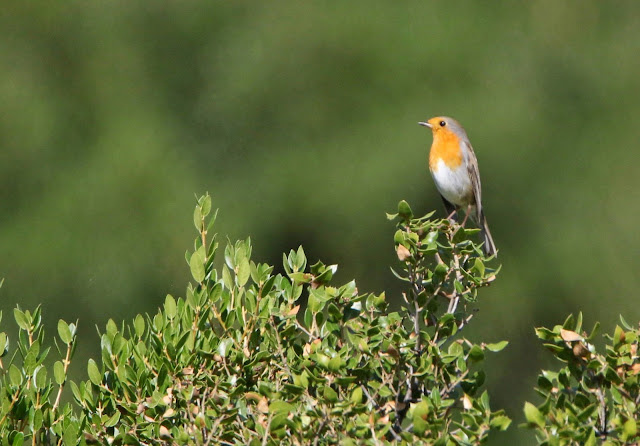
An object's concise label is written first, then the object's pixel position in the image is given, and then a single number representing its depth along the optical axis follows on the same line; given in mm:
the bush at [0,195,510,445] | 6858
